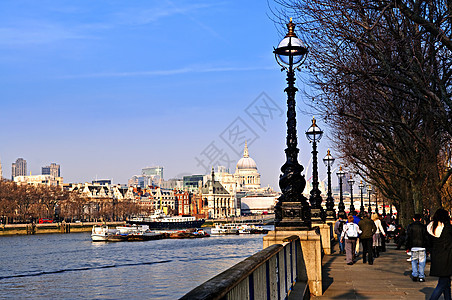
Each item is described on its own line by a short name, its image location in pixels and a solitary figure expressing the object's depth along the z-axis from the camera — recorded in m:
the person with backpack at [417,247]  17.38
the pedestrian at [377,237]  26.40
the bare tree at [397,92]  15.63
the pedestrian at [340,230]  28.45
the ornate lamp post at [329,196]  38.19
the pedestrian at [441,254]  11.96
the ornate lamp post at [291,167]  15.58
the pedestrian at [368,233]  23.16
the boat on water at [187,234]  133.61
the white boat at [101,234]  118.25
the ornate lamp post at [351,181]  55.26
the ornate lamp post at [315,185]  28.39
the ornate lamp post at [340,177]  45.59
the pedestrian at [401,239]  31.13
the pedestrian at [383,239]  28.38
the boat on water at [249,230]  150.16
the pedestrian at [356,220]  26.07
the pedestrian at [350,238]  22.69
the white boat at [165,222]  171.62
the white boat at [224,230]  147.62
